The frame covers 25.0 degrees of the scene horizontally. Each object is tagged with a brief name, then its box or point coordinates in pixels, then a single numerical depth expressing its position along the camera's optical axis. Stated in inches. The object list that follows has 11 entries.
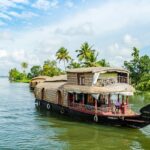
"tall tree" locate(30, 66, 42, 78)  5145.7
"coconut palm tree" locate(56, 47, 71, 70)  2773.1
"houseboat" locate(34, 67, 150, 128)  908.0
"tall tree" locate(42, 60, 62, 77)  3552.2
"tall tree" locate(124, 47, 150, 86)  2751.0
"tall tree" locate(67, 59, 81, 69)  2878.9
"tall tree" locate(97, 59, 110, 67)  2456.3
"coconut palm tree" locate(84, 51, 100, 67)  2212.1
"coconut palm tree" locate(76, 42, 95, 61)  2322.8
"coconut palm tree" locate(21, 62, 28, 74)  5059.1
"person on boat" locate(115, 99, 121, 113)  937.5
